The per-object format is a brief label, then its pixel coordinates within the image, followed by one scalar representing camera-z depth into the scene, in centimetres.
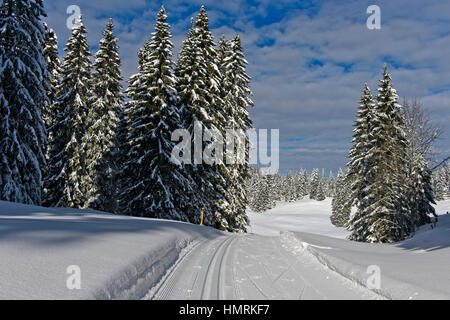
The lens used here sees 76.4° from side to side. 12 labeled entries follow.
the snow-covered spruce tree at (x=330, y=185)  13900
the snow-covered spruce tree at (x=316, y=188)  10981
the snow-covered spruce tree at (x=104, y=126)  2366
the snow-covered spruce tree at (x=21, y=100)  1479
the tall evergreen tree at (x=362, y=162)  2467
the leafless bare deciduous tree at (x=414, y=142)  2102
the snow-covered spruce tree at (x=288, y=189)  12462
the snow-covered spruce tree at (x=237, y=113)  2309
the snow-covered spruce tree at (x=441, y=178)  8998
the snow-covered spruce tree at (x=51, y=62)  2288
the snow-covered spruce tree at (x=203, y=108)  2059
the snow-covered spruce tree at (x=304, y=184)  13079
